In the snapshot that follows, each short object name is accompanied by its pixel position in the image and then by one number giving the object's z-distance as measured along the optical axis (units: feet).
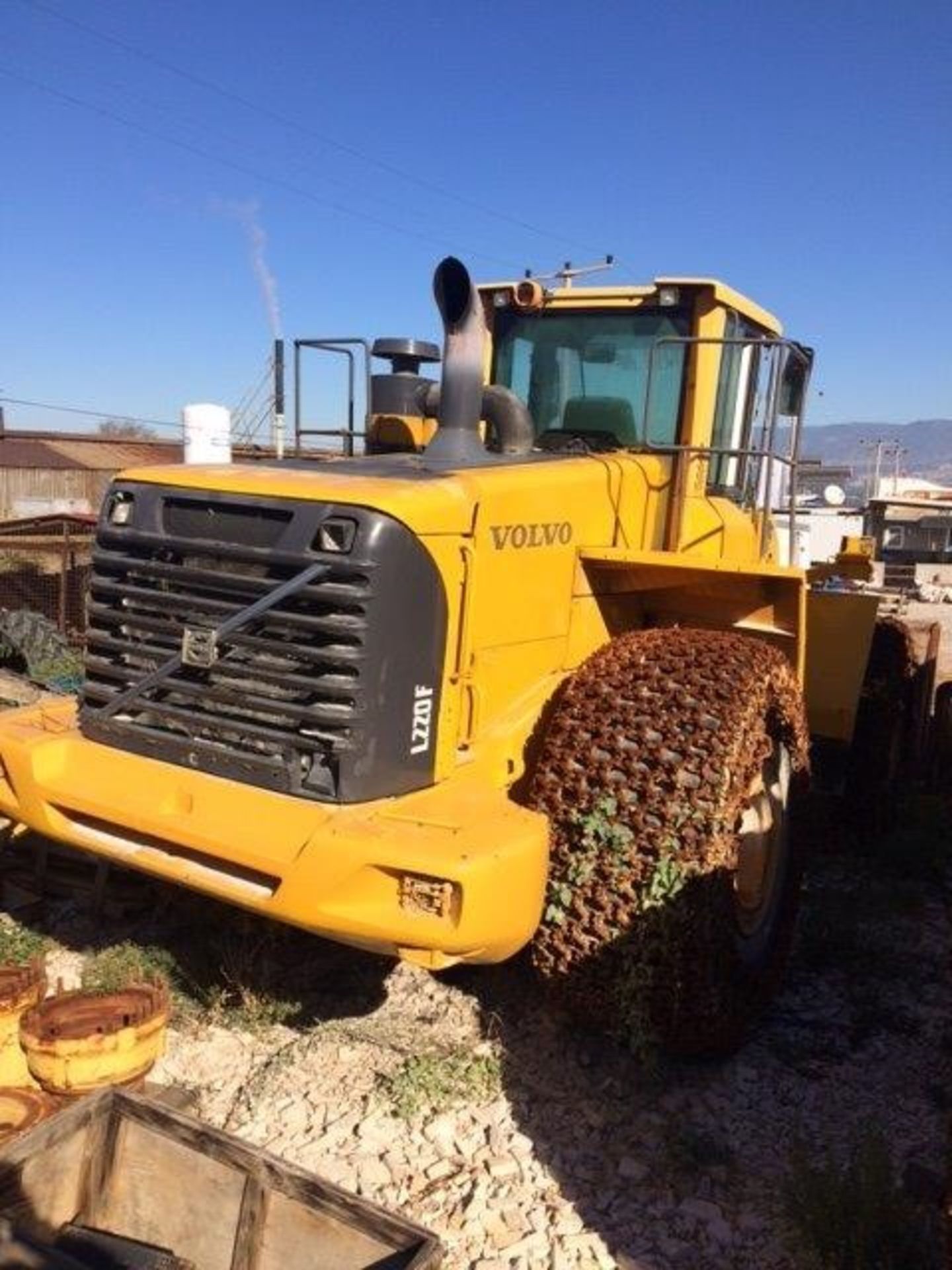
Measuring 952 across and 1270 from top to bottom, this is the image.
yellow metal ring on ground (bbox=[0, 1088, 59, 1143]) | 11.19
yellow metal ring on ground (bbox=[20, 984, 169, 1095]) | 11.35
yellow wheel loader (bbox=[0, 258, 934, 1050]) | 10.19
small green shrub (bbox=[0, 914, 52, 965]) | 14.58
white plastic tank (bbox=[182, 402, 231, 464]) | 38.42
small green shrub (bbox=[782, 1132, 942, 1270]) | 9.00
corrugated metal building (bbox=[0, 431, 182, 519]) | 70.28
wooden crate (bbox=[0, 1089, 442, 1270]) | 8.96
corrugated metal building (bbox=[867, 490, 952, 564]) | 83.46
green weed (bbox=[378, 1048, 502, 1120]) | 11.42
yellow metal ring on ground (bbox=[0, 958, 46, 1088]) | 11.98
